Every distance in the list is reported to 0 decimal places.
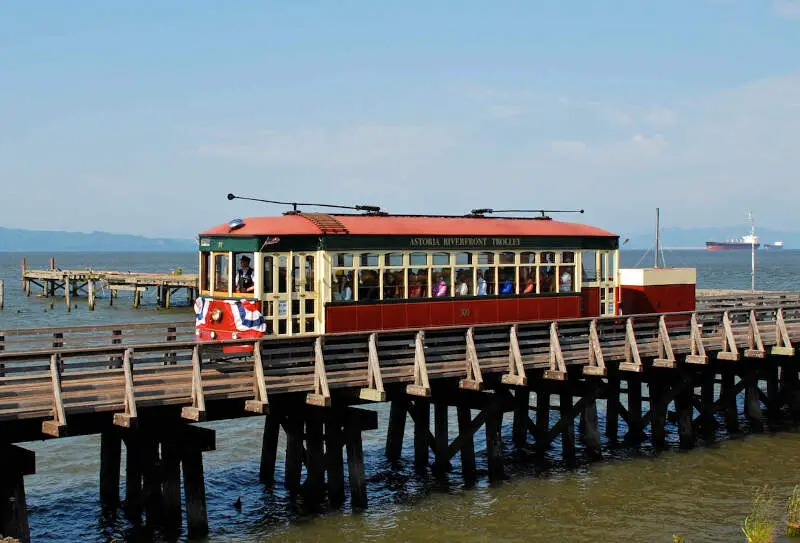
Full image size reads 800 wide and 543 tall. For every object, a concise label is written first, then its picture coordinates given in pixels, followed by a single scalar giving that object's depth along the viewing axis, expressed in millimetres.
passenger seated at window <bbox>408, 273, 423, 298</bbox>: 22109
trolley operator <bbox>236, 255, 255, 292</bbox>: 20000
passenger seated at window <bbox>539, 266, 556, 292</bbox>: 24656
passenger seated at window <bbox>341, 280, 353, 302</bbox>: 21016
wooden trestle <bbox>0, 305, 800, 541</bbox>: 15969
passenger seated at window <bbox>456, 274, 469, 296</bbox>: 22938
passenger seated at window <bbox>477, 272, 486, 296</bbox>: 23312
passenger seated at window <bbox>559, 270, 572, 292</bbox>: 25156
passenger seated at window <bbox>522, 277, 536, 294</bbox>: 24234
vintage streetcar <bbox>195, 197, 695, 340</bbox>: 20047
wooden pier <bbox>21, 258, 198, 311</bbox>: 73062
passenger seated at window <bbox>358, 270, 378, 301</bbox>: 21344
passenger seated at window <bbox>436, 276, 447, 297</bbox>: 22577
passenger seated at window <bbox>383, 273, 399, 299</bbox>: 21734
